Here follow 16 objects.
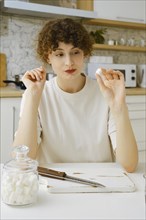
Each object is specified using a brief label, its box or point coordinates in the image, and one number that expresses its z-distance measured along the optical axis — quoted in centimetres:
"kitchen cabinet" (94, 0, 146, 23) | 286
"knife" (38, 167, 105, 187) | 89
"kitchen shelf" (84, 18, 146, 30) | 293
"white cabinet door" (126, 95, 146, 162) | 271
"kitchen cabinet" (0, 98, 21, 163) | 228
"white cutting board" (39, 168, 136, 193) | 85
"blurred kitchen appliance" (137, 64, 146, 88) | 311
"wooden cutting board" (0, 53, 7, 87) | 279
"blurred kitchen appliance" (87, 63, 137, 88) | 294
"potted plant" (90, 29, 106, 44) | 305
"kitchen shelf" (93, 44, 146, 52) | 302
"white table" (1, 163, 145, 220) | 71
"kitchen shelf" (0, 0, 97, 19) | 244
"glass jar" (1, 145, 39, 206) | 75
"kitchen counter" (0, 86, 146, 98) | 225
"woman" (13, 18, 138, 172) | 122
